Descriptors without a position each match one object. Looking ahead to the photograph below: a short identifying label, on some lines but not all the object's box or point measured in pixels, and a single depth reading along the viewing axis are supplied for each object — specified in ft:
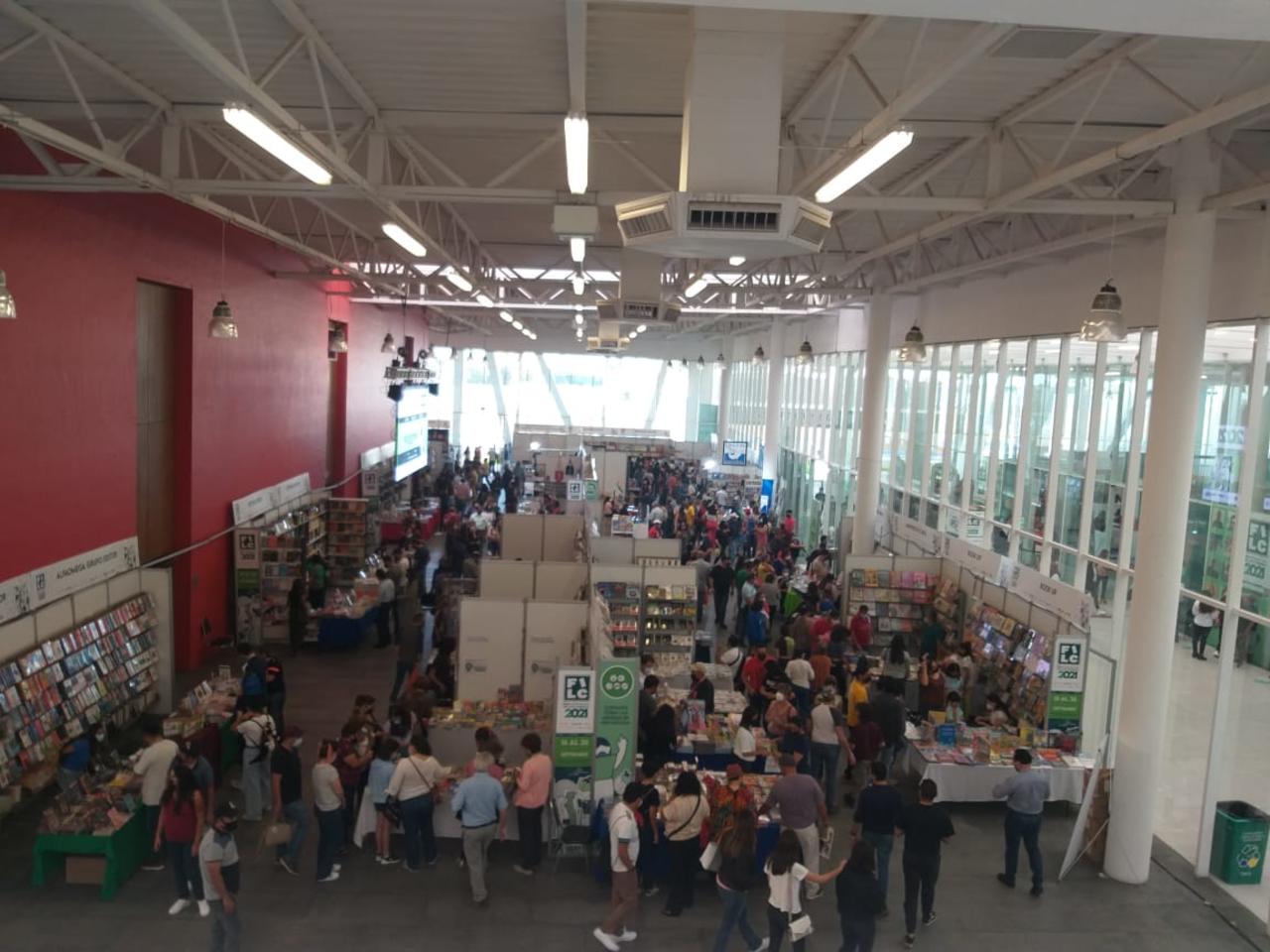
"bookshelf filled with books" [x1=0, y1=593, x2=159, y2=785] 28.37
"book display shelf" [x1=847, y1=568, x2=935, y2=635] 46.91
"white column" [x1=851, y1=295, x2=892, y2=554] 53.01
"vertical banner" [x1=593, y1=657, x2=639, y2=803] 26.63
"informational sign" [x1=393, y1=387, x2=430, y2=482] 78.48
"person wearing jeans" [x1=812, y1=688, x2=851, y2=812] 29.86
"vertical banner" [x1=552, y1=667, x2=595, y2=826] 26.48
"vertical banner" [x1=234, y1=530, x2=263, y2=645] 46.75
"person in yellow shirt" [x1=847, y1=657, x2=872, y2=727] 32.48
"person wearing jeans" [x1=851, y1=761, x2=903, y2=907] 23.85
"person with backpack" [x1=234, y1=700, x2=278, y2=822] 27.62
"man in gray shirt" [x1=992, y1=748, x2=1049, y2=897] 25.58
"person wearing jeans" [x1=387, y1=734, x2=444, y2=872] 25.08
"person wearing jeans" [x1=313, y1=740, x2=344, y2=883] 24.58
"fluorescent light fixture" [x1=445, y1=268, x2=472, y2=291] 45.16
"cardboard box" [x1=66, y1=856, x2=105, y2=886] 23.82
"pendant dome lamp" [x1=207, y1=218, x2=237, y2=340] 36.14
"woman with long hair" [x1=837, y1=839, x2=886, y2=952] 20.12
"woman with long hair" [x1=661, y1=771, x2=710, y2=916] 23.91
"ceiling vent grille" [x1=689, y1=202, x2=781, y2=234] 17.95
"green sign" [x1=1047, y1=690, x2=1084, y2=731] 33.14
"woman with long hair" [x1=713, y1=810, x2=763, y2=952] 21.27
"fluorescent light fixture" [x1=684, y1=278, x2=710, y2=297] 49.77
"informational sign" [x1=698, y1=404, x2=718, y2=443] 127.34
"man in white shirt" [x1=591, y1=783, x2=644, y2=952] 22.22
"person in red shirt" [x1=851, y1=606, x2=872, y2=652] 42.73
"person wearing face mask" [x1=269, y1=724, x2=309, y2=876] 25.00
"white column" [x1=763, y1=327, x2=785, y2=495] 88.74
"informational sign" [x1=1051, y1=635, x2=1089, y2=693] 32.83
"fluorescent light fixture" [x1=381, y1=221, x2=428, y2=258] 29.71
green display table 23.72
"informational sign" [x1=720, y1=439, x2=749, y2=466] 88.69
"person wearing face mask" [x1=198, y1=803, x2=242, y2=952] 20.77
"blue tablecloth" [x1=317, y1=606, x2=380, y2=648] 46.09
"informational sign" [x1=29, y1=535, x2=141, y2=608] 30.86
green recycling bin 27.30
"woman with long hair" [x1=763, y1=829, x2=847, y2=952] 20.43
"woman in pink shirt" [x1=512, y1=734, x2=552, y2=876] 25.36
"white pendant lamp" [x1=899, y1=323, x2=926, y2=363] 42.63
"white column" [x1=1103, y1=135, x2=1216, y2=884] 25.30
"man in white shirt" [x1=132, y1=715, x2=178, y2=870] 24.67
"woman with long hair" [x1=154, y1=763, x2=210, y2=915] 22.88
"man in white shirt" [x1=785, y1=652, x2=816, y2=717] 34.30
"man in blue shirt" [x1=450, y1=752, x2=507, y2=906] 24.14
